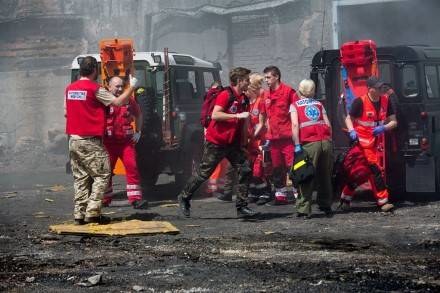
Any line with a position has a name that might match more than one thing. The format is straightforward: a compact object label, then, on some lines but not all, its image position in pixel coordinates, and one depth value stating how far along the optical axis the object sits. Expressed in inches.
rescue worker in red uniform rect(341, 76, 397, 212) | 409.7
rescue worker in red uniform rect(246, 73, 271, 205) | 460.1
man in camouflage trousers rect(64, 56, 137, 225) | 362.3
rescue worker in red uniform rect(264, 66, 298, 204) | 436.8
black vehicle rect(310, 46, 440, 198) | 435.8
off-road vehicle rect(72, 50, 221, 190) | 495.2
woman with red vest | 387.2
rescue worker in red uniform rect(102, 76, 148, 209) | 434.6
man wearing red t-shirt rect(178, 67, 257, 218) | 385.7
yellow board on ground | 337.4
